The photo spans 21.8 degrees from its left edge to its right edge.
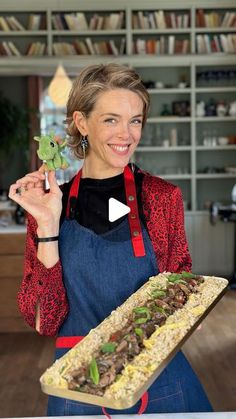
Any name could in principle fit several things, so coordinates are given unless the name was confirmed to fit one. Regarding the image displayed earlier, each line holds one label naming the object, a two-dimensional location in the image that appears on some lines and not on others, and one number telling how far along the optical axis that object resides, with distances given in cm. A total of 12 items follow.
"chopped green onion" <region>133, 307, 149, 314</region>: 135
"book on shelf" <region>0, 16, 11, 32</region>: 720
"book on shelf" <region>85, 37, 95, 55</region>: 712
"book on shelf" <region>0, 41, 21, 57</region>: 720
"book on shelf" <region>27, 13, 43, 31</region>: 714
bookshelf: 712
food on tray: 110
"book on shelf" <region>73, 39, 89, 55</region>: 713
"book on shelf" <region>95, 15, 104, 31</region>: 712
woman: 154
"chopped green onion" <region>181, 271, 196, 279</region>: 154
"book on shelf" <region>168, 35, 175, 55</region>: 710
